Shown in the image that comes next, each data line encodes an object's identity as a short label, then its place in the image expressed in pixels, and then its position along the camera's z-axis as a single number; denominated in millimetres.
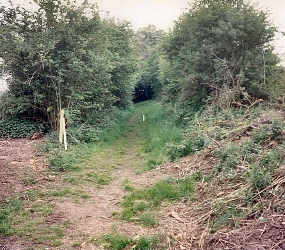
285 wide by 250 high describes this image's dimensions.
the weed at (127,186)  6973
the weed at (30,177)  7116
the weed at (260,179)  4754
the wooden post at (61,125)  10203
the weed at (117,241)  4463
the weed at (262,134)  7041
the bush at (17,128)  12719
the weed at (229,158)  6270
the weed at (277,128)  6902
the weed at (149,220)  5082
